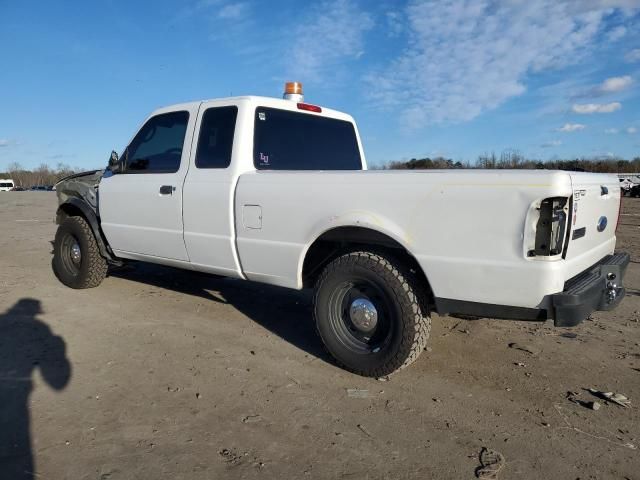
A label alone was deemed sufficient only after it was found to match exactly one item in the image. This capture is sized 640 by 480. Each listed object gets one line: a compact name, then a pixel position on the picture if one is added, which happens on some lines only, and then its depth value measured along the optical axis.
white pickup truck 2.83
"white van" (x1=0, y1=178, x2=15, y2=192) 87.94
